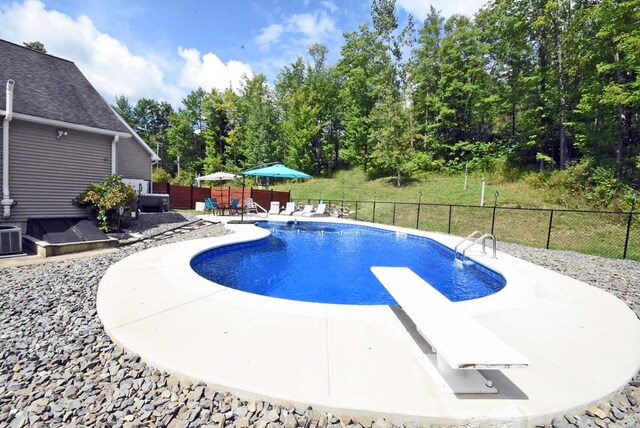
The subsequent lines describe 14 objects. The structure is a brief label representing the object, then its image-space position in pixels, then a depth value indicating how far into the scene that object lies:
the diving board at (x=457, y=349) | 1.84
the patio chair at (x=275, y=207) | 16.70
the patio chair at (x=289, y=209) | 16.35
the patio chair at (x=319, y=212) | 15.93
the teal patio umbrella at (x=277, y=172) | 13.53
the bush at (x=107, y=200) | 8.09
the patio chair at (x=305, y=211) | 15.98
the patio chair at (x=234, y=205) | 14.69
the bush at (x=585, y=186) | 14.18
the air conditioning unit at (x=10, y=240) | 5.94
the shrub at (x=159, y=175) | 28.64
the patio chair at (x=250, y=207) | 15.28
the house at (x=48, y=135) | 7.09
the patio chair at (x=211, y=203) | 14.12
